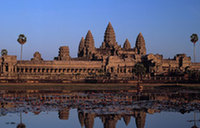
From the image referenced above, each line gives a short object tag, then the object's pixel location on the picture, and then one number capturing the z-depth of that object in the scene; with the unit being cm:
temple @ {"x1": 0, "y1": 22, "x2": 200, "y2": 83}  13275
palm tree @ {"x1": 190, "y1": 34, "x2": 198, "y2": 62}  12399
